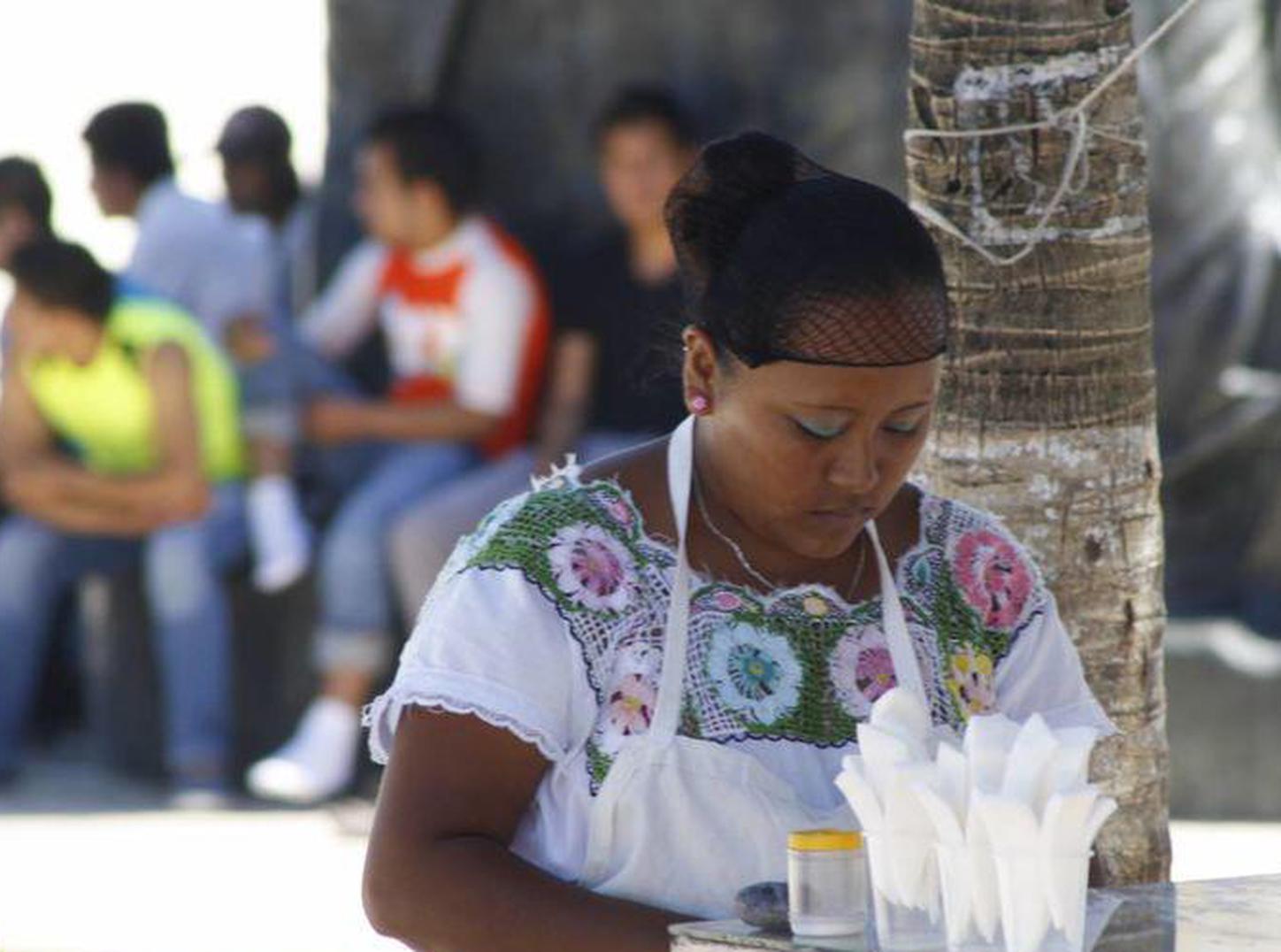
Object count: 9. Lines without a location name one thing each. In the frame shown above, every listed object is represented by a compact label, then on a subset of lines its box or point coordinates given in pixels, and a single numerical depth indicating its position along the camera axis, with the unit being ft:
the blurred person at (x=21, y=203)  64.59
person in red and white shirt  57.72
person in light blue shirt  59.41
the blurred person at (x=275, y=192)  63.00
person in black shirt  56.54
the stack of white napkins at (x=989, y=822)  19.54
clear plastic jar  20.57
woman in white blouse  22.04
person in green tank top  59.11
